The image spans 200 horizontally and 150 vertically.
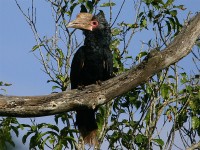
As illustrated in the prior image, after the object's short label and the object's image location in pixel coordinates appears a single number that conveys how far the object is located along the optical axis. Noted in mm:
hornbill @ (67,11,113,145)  12836
